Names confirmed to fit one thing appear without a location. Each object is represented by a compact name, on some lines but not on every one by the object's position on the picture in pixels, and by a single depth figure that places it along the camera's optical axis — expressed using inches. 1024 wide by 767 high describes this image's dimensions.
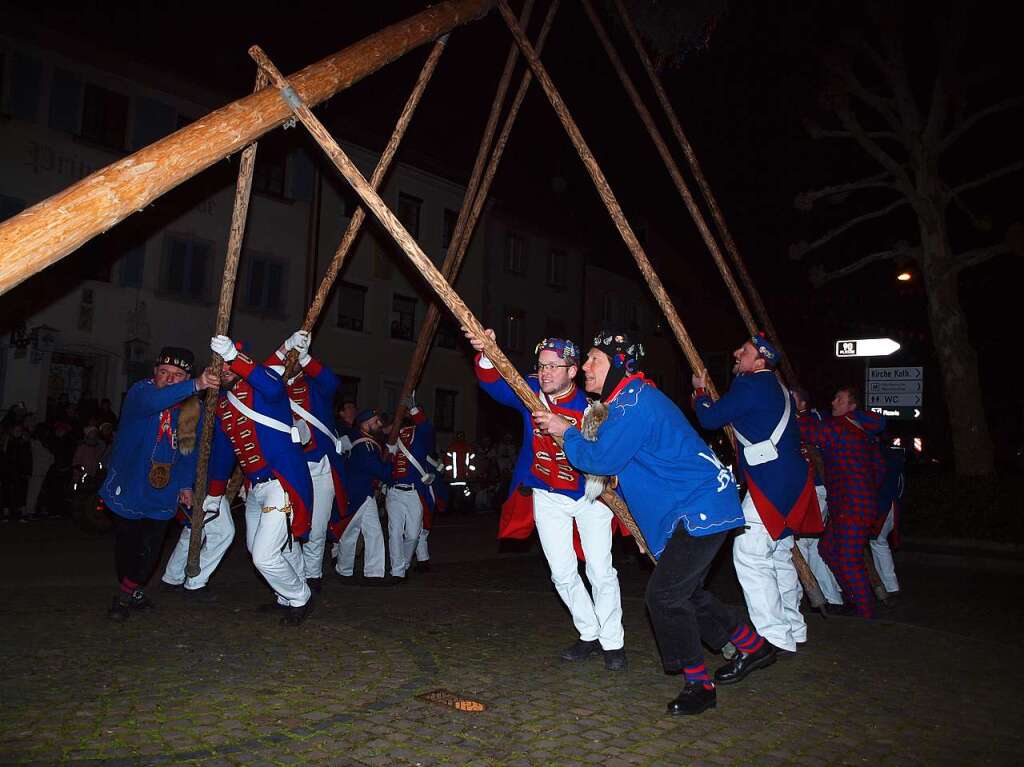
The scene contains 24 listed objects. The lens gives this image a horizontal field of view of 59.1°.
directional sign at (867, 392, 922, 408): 560.7
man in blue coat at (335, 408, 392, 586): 366.6
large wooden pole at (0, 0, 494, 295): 136.4
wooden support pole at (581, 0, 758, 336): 323.0
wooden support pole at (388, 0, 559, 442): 327.6
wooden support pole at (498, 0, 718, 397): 276.7
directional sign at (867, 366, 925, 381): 564.7
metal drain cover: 186.4
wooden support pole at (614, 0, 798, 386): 333.7
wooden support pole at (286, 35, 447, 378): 292.8
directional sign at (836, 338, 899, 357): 509.4
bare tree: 636.1
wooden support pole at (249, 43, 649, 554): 204.5
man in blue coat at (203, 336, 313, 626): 259.3
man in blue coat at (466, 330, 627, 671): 231.6
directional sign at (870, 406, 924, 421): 561.0
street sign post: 562.3
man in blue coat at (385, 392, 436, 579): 385.1
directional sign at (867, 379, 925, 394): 564.7
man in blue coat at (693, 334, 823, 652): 237.3
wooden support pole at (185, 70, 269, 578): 265.0
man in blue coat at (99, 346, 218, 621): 269.3
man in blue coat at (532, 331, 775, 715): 192.2
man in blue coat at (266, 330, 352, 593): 304.3
